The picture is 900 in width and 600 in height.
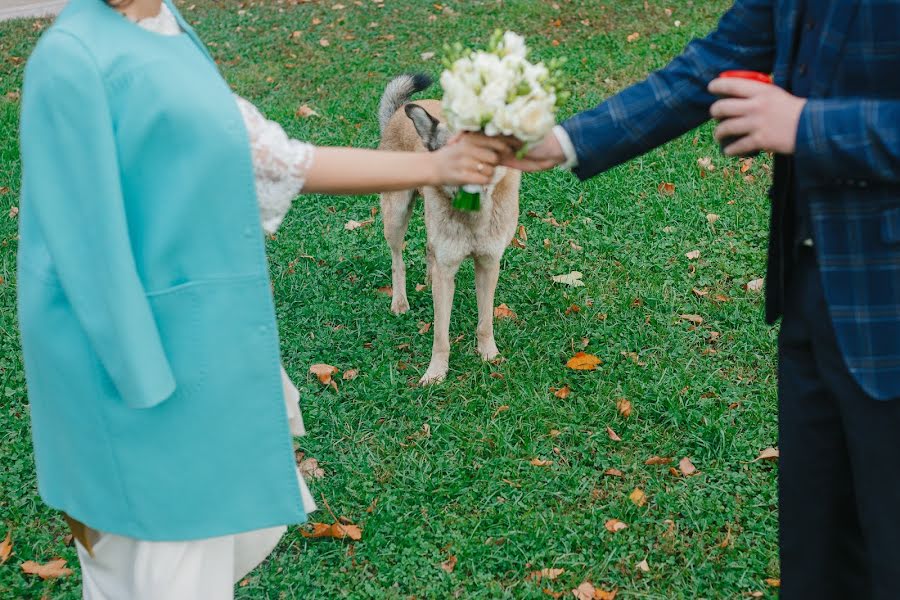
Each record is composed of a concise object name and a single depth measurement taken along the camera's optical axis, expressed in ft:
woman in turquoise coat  6.76
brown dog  14.84
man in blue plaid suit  6.63
